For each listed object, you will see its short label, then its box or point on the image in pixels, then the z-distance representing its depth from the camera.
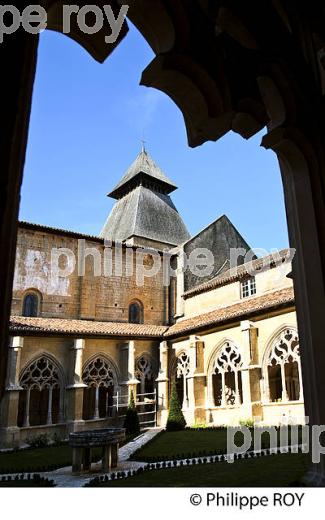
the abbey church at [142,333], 14.38
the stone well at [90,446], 8.48
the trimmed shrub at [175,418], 15.45
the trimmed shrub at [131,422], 15.51
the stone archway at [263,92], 2.31
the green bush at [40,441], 14.13
